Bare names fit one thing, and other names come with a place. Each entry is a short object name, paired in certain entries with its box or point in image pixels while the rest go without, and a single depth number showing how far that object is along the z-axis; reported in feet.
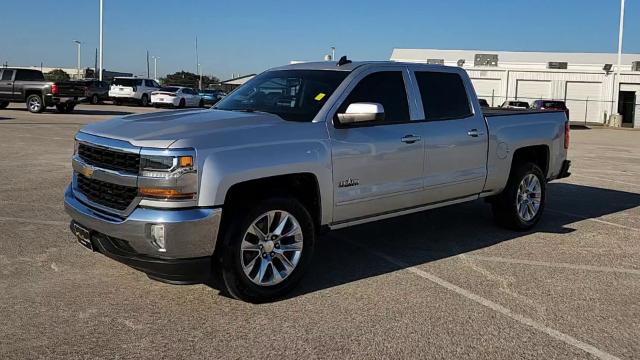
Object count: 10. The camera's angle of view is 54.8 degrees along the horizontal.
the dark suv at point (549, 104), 115.85
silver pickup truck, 14.23
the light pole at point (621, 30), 138.49
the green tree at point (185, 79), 325.38
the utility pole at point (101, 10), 147.23
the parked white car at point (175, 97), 130.00
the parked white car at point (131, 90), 131.23
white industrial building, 159.94
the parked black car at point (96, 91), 127.95
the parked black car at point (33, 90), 86.94
